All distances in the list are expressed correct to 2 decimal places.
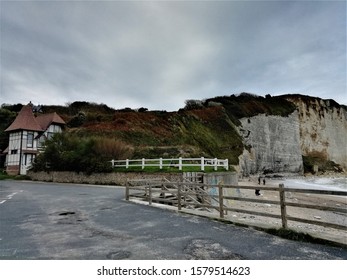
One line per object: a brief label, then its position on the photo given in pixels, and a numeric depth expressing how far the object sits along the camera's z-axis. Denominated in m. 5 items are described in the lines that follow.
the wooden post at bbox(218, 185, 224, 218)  8.32
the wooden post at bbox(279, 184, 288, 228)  6.58
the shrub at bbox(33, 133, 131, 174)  24.35
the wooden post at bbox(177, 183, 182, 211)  10.03
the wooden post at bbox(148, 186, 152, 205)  11.70
